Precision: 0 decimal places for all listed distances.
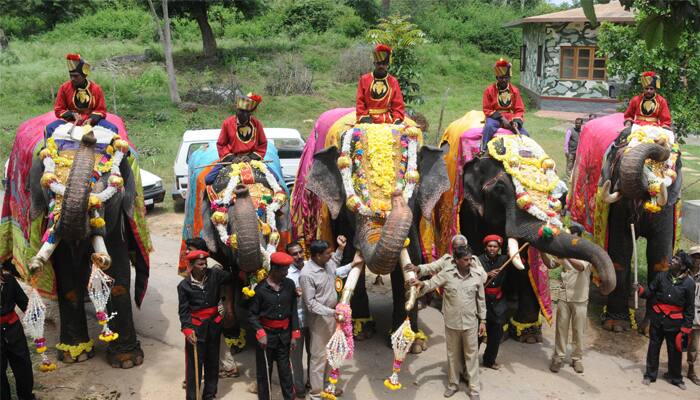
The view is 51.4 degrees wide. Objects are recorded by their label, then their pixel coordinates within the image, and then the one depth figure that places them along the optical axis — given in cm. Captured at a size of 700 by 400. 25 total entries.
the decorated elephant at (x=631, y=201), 783
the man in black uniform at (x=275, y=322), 609
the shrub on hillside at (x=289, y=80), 2619
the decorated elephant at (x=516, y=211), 678
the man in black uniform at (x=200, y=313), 613
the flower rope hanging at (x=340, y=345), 620
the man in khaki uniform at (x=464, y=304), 663
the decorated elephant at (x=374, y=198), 647
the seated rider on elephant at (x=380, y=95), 798
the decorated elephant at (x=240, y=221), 649
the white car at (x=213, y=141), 1402
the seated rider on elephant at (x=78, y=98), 759
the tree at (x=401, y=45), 1441
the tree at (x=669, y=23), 324
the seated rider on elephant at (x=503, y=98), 890
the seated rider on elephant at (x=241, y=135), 752
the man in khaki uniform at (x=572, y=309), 727
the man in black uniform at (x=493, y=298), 713
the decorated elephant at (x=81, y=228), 656
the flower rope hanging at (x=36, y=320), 618
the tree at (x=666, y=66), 1291
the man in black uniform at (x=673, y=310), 696
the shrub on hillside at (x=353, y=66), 2875
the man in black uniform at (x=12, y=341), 612
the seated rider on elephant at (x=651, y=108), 866
